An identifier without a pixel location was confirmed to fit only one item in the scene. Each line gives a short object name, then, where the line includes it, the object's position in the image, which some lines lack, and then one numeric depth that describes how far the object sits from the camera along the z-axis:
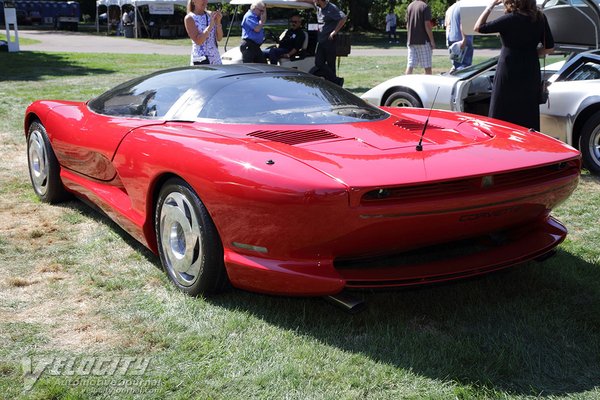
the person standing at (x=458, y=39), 11.64
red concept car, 3.01
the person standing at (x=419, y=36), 11.40
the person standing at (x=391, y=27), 33.06
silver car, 6.22
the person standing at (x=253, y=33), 11.04
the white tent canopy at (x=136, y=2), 33.13
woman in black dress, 5.67
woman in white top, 7.33
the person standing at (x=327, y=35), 11.34
